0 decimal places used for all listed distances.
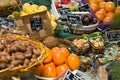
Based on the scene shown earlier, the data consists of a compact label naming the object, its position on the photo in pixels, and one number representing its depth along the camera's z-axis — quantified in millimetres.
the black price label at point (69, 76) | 1991
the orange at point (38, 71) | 2171
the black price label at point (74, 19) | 3256
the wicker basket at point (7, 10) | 2918
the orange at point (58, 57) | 2234
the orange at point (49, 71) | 2172
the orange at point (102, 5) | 3684
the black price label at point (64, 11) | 3621
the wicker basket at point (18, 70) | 1771
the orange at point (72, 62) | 2234
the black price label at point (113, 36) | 3105
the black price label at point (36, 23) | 2904
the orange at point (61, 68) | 2213
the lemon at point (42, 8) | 3383
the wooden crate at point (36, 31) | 2891
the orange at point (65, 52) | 2302
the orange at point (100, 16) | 3495
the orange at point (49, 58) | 2214
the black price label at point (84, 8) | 3631
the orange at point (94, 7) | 3654
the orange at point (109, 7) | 3613
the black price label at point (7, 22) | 2629
